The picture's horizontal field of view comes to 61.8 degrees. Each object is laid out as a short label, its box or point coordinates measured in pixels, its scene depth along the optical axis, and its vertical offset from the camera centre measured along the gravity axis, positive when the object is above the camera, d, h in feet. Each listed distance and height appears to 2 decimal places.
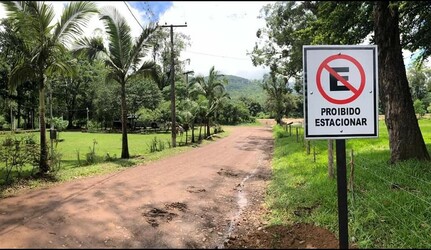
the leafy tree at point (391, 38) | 28.43 +7.28
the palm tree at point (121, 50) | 43.39 +9.02
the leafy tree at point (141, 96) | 127.75 +9.25
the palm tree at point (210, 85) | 91.40 +9.47
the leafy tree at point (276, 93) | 154.92 +12.01
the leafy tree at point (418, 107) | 179.52 +5.94
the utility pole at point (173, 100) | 65.10 +4.03
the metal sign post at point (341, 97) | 9.66 +0.63
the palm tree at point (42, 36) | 27.99 +7.31
